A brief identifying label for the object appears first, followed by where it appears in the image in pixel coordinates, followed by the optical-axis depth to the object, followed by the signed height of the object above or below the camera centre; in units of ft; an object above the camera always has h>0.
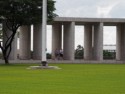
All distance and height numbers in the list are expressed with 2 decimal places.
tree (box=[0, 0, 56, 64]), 165.89 +15.02
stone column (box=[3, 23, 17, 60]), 219.00 +3.04
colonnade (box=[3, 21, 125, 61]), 232.12 +6.52
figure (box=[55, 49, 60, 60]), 230.36 -0.19
